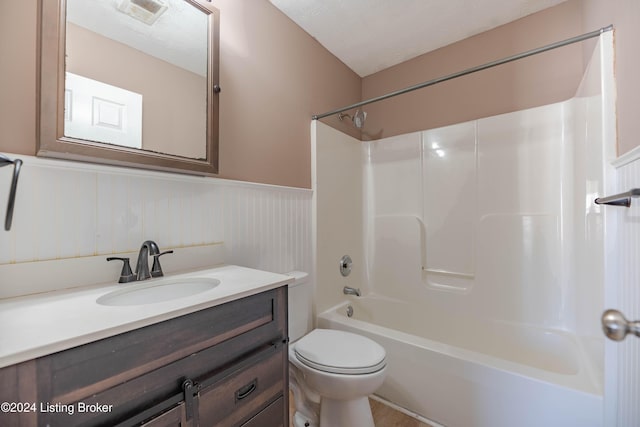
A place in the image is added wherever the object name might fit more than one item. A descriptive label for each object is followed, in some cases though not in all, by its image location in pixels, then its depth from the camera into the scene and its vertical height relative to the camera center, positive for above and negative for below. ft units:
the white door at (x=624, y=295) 2.84 -0.96
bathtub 3.73 -2.75
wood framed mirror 2.76 +1.72
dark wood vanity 1.69 -1.29
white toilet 3.85 -2.39
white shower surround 4.16 -0.97
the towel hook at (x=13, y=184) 1.74 +0.24
